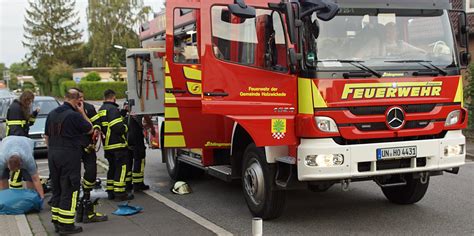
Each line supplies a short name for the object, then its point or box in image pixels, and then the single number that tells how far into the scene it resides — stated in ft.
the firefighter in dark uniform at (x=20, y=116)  25.59
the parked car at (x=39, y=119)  44.24
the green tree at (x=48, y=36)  242.17
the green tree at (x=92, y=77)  176.14
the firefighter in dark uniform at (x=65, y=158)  19.43
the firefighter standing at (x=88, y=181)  21.43
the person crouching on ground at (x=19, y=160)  23.21
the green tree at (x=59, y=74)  220.02
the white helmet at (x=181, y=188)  28.25
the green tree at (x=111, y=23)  225.15
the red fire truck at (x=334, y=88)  18.37
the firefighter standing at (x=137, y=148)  28.25
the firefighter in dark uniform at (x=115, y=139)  25.48
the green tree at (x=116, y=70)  174.82
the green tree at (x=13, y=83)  341.35
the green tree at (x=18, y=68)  249.73
